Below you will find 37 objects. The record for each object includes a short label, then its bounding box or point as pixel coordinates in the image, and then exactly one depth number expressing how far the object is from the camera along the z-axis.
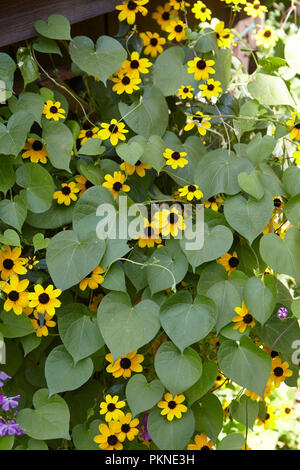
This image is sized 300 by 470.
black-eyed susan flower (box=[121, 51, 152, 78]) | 1.53
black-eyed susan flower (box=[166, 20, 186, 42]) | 1.65
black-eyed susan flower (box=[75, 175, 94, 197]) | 1.49
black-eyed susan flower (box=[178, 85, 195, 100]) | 1.51
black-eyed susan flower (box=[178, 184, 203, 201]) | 1.41
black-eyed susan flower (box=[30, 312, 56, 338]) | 1.35
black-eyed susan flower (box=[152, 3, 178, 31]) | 1.74
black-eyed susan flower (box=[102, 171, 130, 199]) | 1.44
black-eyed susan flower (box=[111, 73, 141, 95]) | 1.50
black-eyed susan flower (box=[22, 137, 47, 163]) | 1.44
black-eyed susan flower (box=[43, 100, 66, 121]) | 1.45
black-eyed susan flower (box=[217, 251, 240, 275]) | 1.46
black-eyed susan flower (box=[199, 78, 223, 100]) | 1.51
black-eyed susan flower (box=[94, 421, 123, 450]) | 1.39
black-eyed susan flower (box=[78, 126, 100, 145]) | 1.50
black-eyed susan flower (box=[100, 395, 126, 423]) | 1.39
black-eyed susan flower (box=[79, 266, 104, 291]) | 1.33
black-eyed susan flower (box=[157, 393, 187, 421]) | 1.34
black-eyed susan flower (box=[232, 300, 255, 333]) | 1.33
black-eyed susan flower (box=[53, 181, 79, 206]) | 1.45
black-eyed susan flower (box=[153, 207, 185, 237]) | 1.37
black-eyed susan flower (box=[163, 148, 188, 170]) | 1.45
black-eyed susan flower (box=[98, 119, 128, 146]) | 1.42
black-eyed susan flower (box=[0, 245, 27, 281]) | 1.34
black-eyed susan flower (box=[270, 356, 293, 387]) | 1.51
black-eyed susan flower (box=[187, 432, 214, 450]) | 1.49
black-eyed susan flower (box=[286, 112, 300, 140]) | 1.42
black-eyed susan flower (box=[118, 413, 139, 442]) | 1.39
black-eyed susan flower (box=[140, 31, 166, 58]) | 1.68
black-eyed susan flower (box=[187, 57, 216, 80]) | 1.53
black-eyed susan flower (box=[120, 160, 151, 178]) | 1.45
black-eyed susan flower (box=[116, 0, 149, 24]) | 1.55
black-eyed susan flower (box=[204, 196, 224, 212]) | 1.47
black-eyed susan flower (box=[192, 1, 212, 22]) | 1.67
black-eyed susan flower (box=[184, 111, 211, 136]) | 1.47
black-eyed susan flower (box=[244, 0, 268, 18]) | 1.71
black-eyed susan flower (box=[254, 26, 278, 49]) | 1.79
